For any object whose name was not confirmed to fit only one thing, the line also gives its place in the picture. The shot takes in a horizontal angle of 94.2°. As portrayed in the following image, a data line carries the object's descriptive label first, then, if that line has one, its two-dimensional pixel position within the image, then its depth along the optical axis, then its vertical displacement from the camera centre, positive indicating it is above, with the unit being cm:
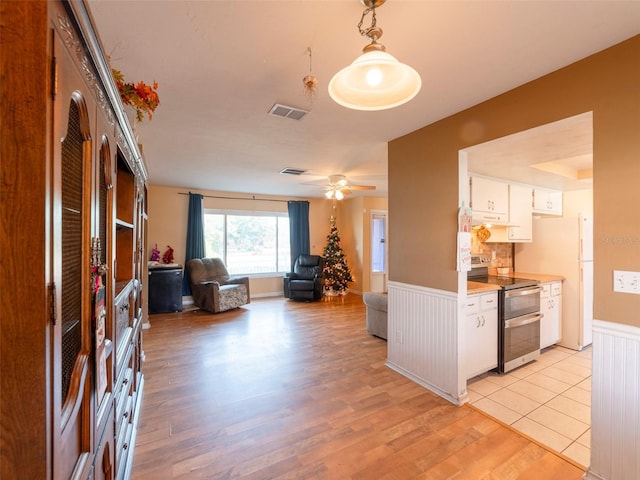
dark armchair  641 -89
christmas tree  689 -71
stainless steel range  300 -86
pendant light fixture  118 +65
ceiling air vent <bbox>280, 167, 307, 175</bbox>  436 +103
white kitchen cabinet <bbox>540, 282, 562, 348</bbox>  352 -90
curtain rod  636 +93
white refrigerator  364 -37
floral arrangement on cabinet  144 +71
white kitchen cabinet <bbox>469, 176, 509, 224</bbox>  335 +47
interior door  736 -29
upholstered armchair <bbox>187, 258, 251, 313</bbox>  532 -87
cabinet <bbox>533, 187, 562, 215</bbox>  418 +56
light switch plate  155 -22
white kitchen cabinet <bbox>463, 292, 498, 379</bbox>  276 -91
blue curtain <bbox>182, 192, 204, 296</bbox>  608 +21
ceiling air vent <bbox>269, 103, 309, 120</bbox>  233 +104
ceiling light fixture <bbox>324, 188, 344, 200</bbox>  464 +73
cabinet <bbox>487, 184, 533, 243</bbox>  378 +26
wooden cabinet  60 -1
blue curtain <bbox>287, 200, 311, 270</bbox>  713 +28
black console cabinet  522 -87
